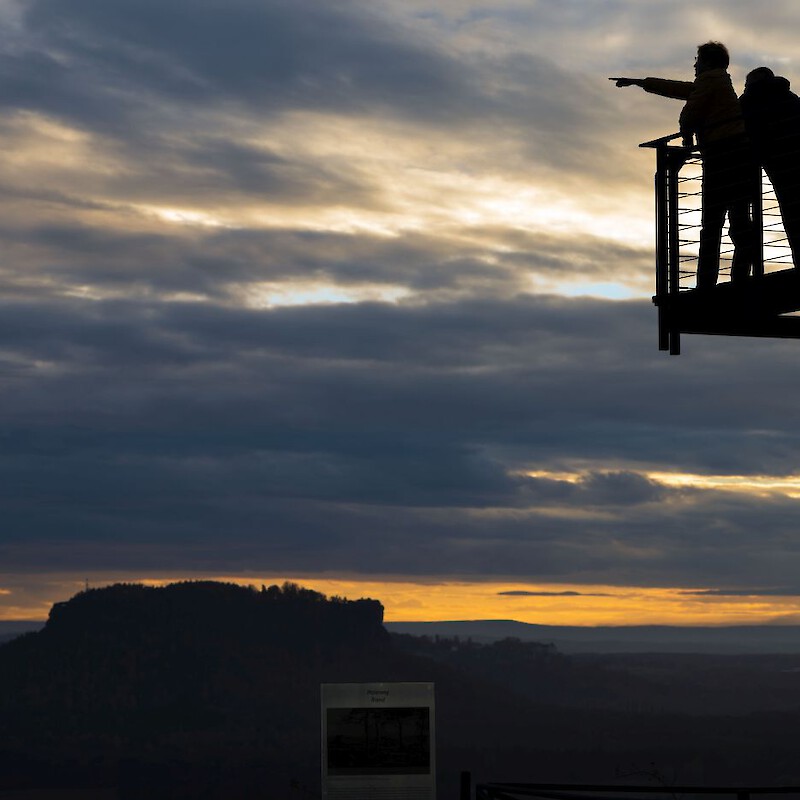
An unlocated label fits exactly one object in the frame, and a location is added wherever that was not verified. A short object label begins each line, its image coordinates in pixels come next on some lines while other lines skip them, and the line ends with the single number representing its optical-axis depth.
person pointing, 15.05
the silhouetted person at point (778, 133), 14.54
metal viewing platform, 15.45
